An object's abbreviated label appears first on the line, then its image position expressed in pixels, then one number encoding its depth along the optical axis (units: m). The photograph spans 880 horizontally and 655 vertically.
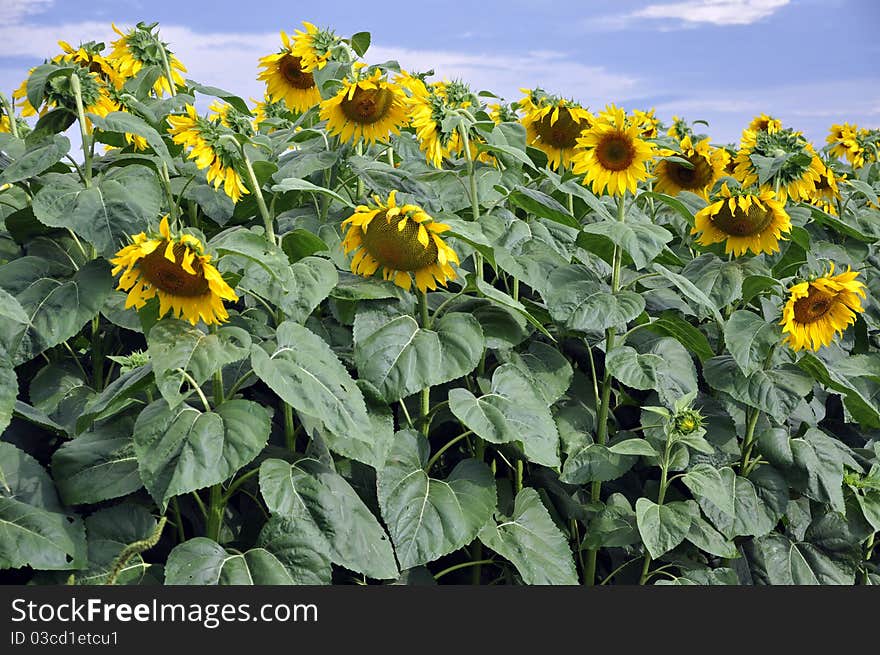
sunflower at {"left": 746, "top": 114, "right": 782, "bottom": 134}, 5.49
